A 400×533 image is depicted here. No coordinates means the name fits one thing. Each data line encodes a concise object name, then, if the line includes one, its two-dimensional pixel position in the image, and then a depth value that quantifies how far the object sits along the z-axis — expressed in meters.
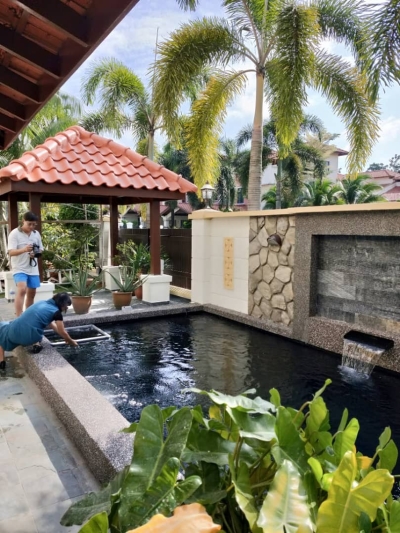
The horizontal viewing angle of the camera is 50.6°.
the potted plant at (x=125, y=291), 8.66
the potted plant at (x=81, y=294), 8.11
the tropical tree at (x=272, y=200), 28.32
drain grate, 6.70
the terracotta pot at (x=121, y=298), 8.66
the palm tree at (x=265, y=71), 9.47
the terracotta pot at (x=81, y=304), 8.10
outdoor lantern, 10.13
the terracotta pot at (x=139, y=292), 9.81
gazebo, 7.89
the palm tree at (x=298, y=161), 27.06
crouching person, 5.14
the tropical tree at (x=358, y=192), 23.86
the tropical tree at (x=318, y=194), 24.56
